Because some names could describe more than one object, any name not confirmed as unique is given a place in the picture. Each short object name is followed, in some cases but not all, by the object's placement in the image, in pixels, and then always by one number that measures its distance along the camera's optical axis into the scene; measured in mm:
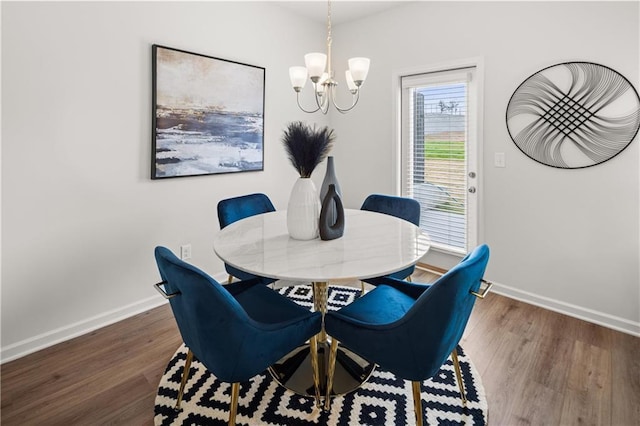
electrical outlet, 2882
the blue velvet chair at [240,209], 2342
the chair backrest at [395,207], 2514
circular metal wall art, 2281
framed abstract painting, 2604
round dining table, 1418
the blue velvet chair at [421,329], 1193
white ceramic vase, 1764
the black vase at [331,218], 1721
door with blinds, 3121
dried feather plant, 1689
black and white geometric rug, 1615
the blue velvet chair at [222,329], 1203
